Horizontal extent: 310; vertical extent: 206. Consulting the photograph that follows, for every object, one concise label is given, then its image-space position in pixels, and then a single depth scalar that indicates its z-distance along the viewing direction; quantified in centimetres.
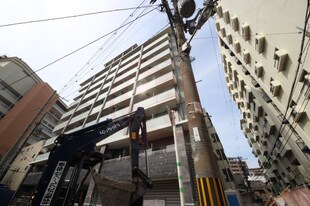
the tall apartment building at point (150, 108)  1031
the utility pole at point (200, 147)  308
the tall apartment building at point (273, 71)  721
